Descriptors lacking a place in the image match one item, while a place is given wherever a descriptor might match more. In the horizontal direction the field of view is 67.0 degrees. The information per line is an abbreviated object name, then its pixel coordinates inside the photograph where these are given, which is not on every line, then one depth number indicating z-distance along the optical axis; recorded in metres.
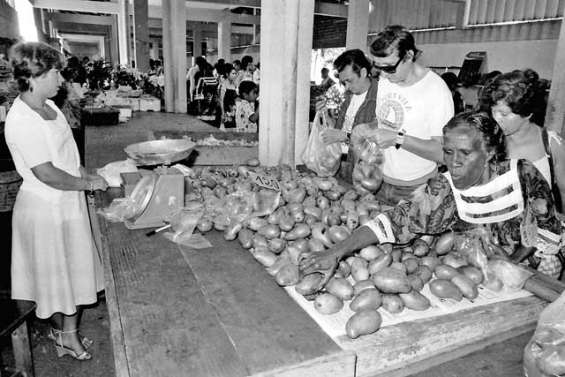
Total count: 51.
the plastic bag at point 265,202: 2.24
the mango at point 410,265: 1.72
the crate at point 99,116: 5.88
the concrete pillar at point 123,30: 18.36
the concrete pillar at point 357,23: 10.31
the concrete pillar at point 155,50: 40.44
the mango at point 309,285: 1.57
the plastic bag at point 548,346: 1.15
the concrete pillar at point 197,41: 27.98
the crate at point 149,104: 8.36
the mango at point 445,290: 1.56
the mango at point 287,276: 1.63
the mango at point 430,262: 1.76
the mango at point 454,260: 1.78
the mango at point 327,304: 1.46
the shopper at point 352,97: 3.11
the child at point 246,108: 6.04
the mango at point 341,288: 1.54
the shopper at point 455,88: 5.74
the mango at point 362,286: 1.56
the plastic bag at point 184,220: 2.16
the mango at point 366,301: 1.45
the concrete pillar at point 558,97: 4.62
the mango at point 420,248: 1.90
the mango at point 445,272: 1.67
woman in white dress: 2.25
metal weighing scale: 2.27
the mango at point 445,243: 1.89
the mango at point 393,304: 1.47
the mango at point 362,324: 1.33
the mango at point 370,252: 1.76
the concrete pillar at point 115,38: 24.32
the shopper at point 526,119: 2.03
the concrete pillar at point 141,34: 13.72
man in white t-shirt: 2.40
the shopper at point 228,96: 6.57
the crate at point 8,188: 3.34
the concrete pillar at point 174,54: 8.40
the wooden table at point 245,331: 1.22
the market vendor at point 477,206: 1.61
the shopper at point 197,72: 9.96
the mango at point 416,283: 1.60
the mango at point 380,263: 1.67
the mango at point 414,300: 1.49
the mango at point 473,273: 1.68
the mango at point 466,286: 1.58
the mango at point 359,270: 1.66
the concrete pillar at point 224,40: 22.20
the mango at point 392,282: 1.50
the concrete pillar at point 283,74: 3.35
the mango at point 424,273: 1.68
